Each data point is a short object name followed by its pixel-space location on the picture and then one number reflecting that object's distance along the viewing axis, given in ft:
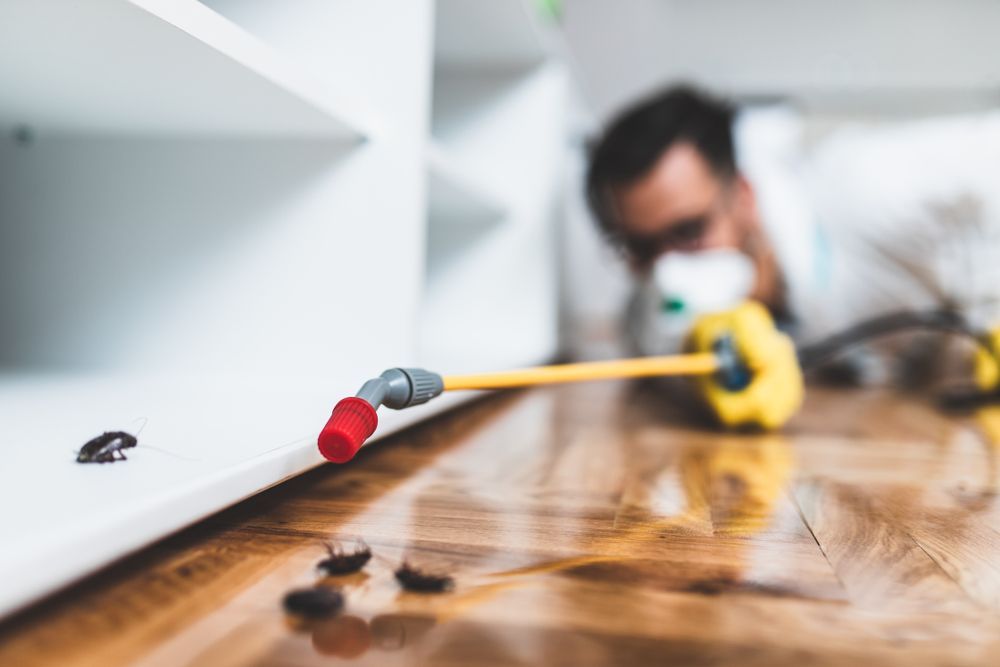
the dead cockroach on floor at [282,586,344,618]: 1.13
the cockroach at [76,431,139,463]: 1.38
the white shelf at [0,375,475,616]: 0.98
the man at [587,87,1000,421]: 4.53
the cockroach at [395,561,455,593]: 1.23
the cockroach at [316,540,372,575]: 1.30
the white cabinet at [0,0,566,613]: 2.01
